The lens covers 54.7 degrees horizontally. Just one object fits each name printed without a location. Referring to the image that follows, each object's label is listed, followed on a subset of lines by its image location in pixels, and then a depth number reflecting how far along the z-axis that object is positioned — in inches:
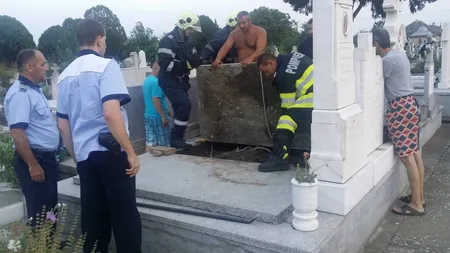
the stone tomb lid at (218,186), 134.0
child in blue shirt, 240.2
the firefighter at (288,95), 173.0
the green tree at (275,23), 1285.7
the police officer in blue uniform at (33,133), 138.3
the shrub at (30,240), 102.7
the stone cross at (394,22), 203.8
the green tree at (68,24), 1353.8
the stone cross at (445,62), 381.4
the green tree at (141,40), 1169.0
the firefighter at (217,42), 262.9
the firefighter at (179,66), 223.9
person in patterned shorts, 172.1
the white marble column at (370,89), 159.6
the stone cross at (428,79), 312.2
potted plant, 117.7
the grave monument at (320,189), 125.8
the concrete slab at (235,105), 226.1
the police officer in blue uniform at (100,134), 113.5
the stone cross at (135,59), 758.2
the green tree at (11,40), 1139.3
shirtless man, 234.4
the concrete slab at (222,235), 116.3
